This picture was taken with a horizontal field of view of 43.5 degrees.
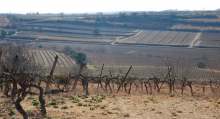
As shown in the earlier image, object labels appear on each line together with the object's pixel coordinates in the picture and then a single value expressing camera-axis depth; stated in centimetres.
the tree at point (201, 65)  5112
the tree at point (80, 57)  5584
